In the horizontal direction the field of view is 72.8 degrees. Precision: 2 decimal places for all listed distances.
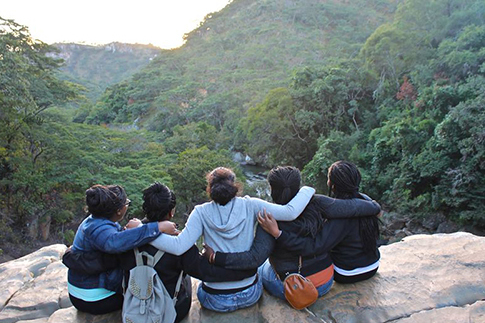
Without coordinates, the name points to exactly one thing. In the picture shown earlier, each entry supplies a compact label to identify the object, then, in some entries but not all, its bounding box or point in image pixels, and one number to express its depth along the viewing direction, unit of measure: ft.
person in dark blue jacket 5.21
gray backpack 5.27
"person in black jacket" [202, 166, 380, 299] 5.71
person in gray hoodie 5.45
